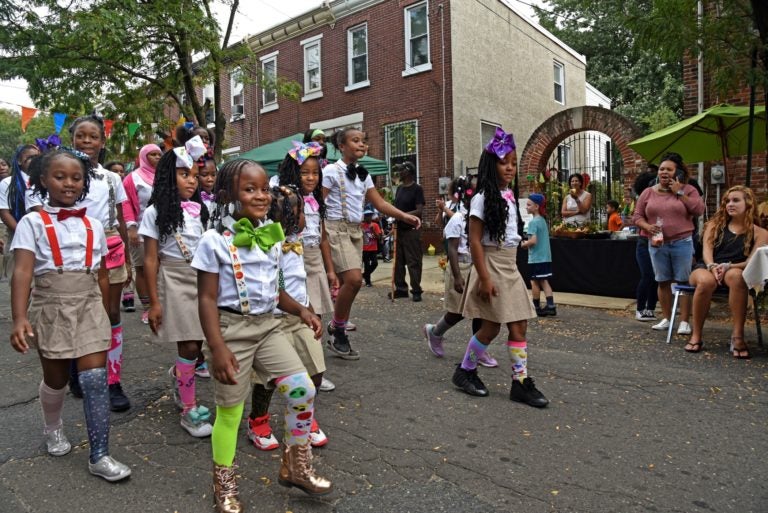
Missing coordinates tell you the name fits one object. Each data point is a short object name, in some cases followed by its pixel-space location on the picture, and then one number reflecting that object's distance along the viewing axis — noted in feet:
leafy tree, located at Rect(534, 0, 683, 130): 86.48
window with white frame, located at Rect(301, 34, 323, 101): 60.39
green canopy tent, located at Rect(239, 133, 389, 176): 37.09
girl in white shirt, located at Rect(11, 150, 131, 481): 9.61
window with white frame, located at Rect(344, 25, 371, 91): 56.90
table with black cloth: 27.32
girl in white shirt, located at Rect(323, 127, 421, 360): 16.25
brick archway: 36.78
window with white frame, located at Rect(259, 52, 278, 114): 65.16
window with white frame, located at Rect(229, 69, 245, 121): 69.51
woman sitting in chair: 17.74
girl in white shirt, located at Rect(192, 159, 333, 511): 8.47
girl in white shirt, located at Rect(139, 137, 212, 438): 11.56
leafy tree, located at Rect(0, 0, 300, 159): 36.35
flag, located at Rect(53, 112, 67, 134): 26.55
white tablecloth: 16.78
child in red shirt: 32.53
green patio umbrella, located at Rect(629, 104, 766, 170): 25.71
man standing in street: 29.35
